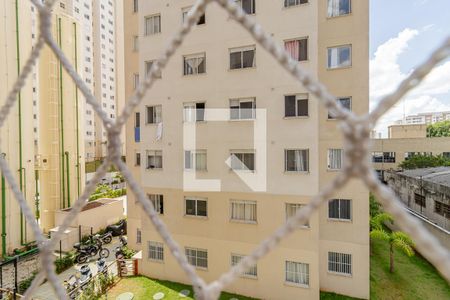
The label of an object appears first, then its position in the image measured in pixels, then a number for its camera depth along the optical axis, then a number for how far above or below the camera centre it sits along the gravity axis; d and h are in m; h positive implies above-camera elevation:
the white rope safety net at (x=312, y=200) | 0.54 -0.02
